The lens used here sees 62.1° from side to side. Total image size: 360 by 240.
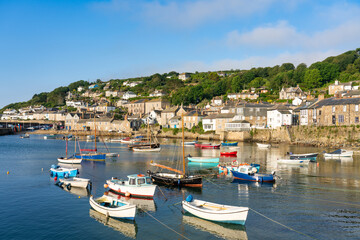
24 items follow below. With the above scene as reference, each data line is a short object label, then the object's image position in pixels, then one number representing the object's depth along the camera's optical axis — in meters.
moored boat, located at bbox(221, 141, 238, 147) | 75.06
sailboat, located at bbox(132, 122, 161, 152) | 65.56
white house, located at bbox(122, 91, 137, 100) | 179.75
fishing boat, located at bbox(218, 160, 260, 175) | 38.84
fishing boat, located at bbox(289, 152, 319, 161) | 47.29
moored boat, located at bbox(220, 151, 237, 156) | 55.32
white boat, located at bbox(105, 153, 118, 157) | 55.18
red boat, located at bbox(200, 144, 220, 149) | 70.56
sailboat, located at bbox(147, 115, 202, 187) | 30.30
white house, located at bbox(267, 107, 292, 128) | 83.88
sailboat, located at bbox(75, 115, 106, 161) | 49.94
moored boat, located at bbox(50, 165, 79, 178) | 35.84
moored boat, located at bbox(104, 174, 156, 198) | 26.35
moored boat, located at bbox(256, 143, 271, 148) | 69.50
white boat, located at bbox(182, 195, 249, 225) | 20.05
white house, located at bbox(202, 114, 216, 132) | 95.75
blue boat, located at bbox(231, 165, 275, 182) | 33.38
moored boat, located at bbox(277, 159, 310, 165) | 45.78
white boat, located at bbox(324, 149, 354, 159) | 53.69
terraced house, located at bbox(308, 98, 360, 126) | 68.73
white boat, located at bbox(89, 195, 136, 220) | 21.06
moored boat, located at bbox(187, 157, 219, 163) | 48.28
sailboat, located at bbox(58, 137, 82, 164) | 45.60
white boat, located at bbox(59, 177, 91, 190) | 30.17
